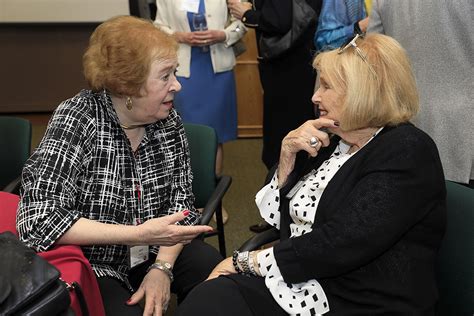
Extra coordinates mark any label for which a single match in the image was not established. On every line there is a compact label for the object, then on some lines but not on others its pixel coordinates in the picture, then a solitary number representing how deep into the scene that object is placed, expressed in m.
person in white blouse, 1.51
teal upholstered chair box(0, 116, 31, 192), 2.56
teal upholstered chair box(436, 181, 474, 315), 1.59
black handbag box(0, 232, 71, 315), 1.27
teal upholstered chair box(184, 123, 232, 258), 2.45
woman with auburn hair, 1.73
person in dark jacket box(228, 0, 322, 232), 2.96
